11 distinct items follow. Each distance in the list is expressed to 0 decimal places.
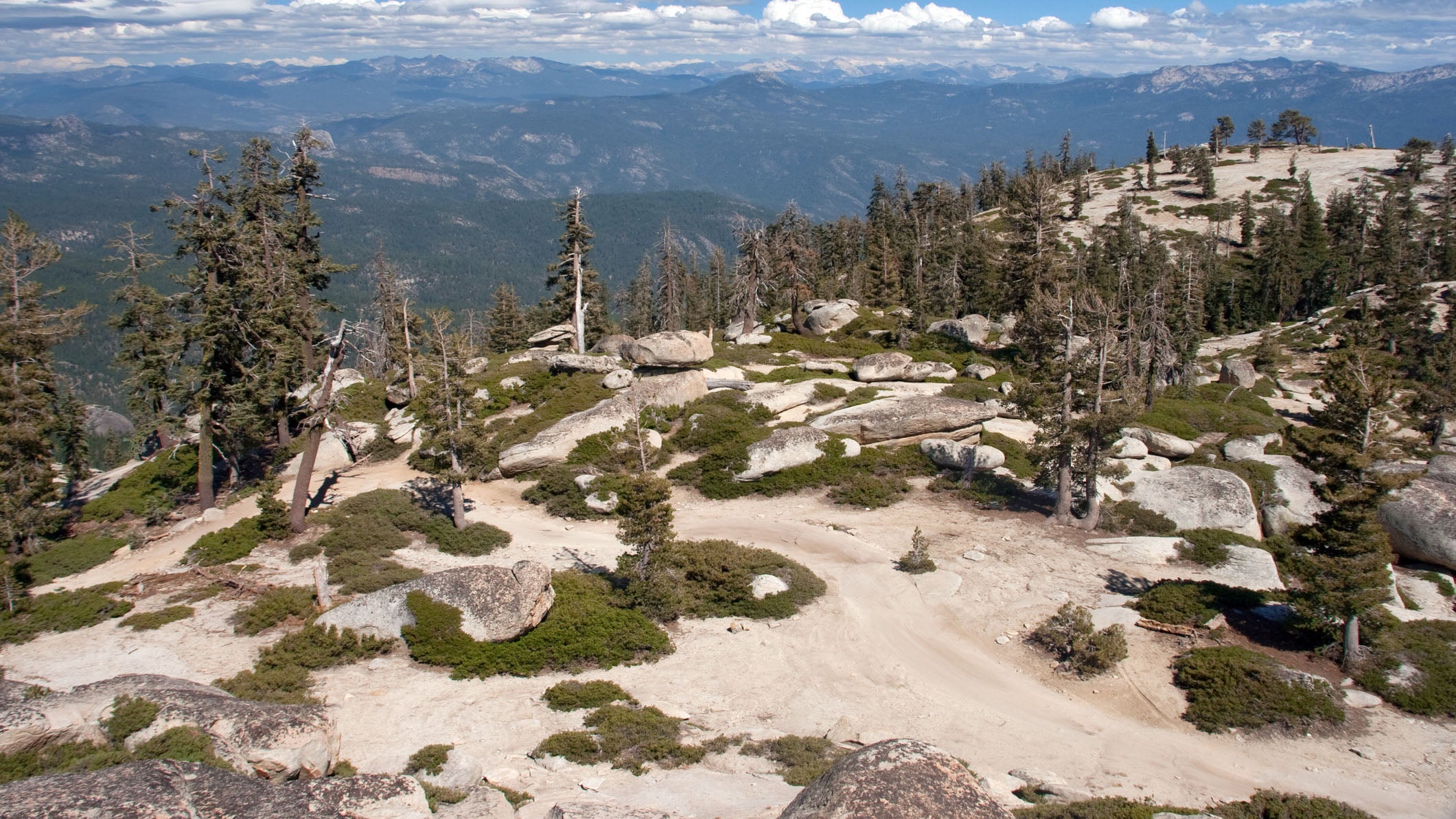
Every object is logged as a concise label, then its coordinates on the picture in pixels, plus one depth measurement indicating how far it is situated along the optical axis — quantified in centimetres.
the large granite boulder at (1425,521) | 2861
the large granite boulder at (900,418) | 4028
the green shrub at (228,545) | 2911
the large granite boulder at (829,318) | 6769
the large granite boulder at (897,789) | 1155
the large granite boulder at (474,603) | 2294
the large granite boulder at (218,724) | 1430
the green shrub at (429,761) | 1662
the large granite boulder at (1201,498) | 3150
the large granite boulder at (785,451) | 3744
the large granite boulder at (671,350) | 4644
